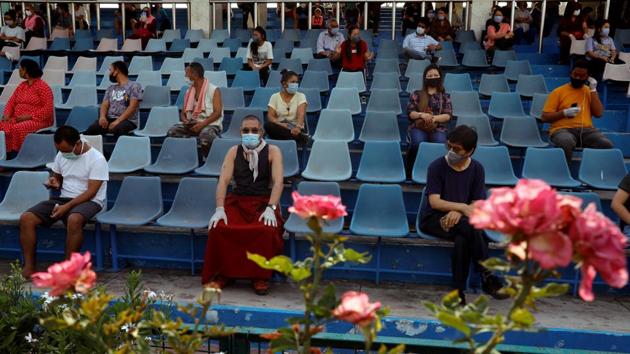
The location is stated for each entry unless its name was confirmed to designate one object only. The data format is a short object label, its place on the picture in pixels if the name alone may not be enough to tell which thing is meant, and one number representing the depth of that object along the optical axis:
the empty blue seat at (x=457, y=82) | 7.80
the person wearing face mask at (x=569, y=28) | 9.34
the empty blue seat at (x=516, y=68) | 8.34
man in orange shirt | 6.12
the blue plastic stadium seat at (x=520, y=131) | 6.38
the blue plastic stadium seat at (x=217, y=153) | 5.71
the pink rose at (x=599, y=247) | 0.95
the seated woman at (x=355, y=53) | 8.65
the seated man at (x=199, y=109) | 6.49
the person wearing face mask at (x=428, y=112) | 6.02
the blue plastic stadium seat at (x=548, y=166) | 5.36
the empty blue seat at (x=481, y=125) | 6.28
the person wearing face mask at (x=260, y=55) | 8.68
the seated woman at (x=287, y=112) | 6.33
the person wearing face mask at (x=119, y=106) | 6.73
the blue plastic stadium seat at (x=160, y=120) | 6.78
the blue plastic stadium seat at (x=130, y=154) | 5.88
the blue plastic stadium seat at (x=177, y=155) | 5.77
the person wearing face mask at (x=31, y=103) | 6.69
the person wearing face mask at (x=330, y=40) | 9.24
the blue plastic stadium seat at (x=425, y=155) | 5.46
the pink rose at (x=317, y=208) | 1.29
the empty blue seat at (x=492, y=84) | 7.81
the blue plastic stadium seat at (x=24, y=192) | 5.18
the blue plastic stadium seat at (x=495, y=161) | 5.41
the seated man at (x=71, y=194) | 4.77
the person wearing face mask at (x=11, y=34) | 10.38
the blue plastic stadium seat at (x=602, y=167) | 5.39
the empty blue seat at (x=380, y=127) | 6.48
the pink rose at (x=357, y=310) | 1.14
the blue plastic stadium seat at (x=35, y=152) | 5.93
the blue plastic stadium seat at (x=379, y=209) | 4.82
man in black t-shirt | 4.26
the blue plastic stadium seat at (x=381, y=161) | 5.57
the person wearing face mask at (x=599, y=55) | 8.73
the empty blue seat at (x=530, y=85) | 7.64
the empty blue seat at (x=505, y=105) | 7.03
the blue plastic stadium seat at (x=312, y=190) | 4.73
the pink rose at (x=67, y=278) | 1.22
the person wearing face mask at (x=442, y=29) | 10.00
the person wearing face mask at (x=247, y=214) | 4.51
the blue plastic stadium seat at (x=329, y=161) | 5.61
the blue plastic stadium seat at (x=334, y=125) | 6.52
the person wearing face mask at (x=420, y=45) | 9.12
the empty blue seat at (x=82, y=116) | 7.02
